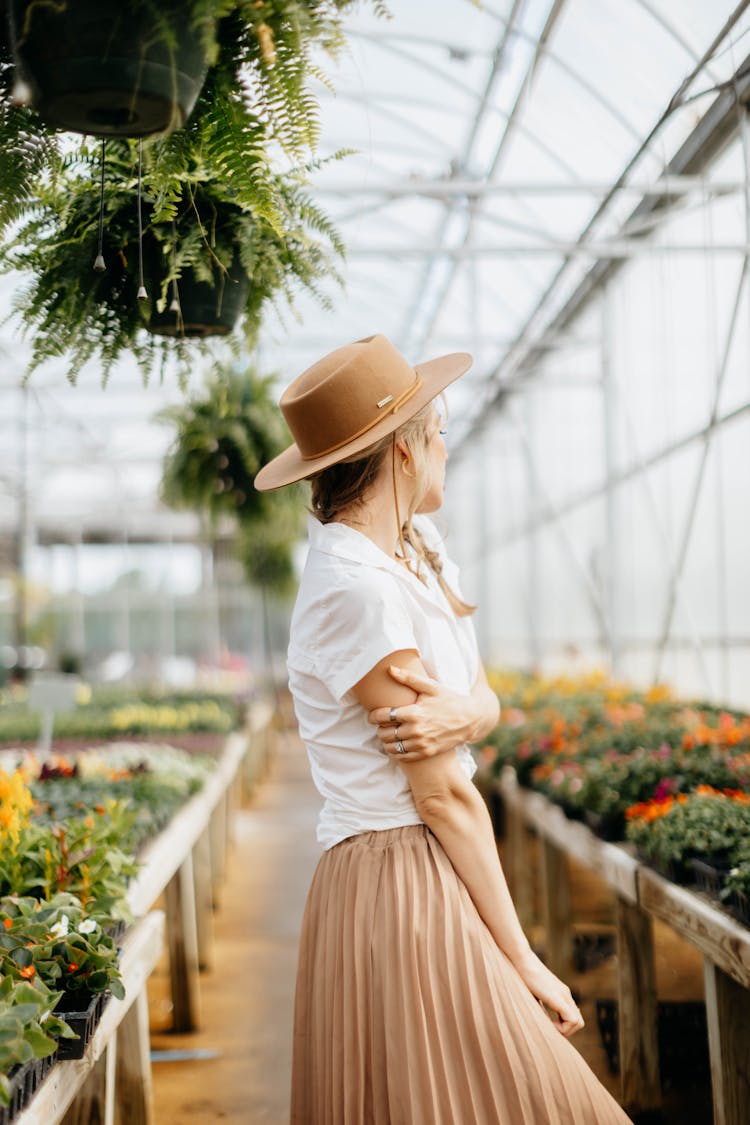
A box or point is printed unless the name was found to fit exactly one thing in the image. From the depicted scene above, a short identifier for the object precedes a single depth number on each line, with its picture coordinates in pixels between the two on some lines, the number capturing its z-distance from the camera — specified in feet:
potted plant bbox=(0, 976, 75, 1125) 4.13
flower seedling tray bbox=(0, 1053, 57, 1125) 4.32
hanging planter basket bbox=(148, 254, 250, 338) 6.30
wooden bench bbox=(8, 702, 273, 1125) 5.34
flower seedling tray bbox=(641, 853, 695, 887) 8.18
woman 4.10
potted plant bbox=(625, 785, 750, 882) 7.89
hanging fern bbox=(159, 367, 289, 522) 17.83
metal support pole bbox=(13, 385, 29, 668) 36.00
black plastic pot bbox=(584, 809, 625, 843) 10.35
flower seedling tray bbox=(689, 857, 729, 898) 7.62
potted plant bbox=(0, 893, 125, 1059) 5.23
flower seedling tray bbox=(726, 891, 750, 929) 6.81
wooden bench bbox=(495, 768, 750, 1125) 6.98
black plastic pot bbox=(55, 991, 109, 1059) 5.11
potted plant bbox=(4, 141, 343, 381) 5.71
